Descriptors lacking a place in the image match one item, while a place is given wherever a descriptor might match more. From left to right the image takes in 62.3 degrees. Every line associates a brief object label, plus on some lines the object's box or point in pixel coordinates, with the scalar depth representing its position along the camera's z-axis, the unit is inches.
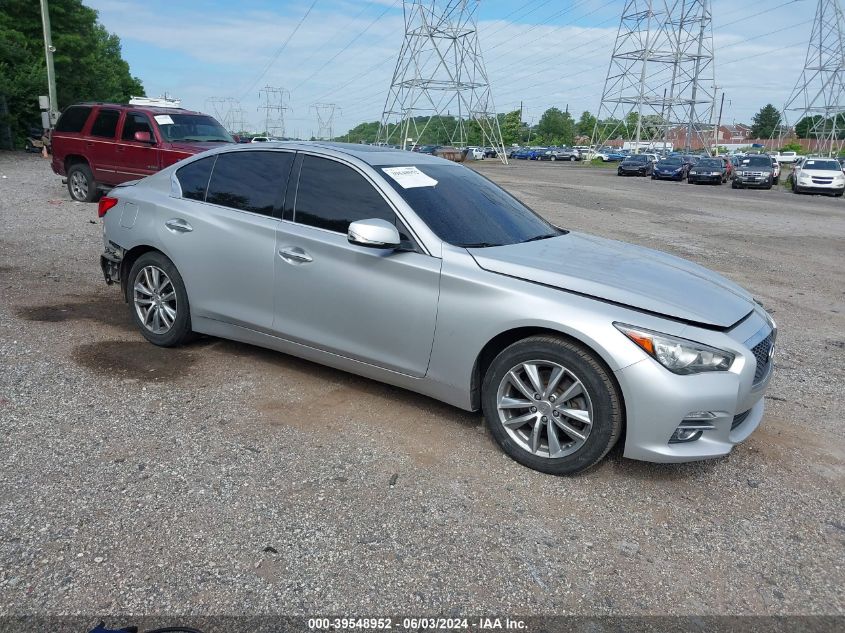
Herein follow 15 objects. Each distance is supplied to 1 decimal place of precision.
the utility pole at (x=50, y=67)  1105.4
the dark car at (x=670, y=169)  1594.5
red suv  508.1
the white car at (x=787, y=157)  3139.8
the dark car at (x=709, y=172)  1453.0
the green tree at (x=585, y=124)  5959.6
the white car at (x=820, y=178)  1211.7
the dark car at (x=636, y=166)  1825.8
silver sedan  137.9
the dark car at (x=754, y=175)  1323.8
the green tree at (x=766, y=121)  5649.6
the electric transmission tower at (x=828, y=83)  2642.7
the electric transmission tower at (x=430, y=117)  1888.5
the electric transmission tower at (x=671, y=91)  2723.9
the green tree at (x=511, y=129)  5013.5
